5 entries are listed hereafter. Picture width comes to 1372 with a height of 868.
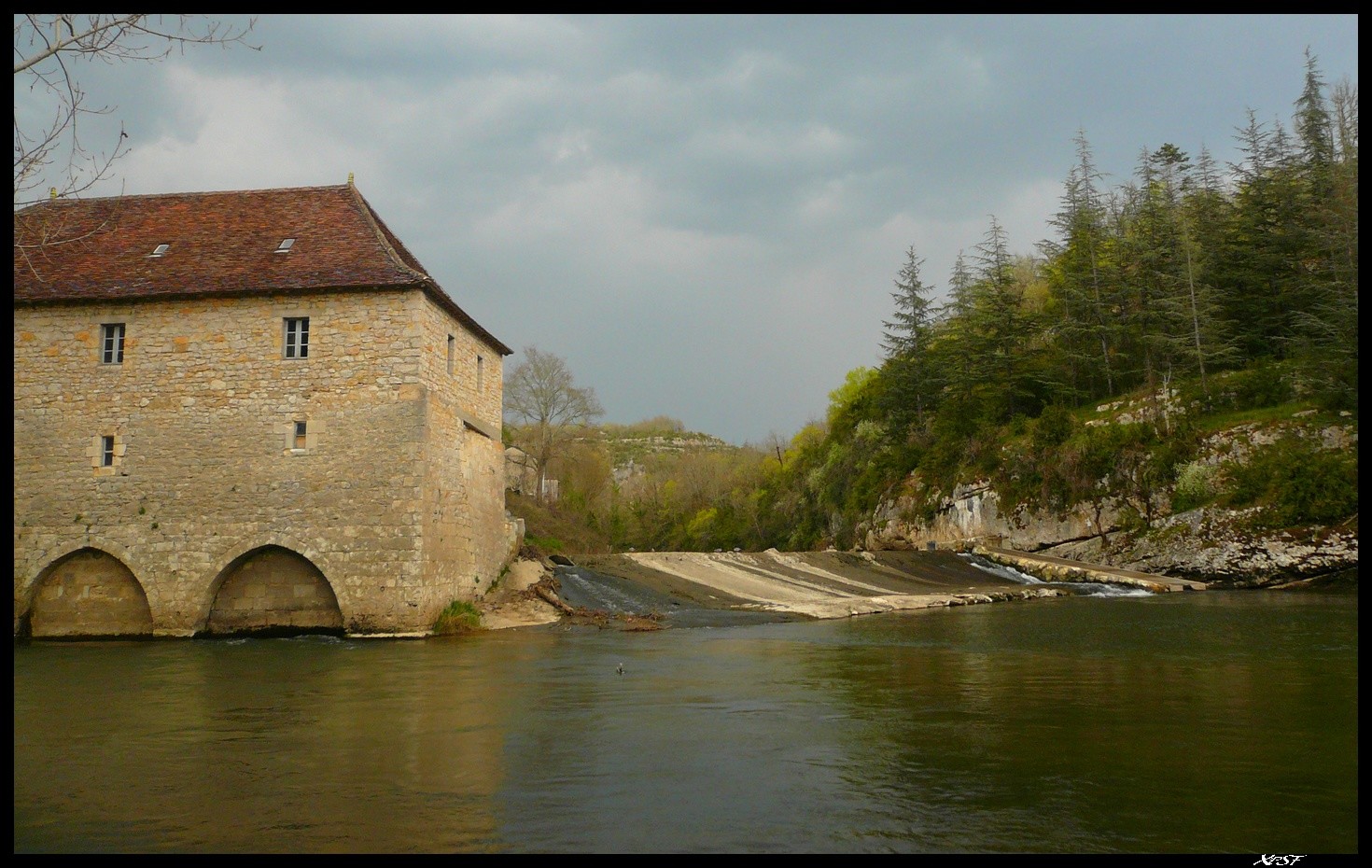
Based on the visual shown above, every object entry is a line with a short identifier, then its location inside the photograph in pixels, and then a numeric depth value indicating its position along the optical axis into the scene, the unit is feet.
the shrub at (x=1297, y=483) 96.58
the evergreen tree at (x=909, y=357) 162.25
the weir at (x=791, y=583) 72.38
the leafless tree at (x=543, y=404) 156.87
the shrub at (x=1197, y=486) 107.96
